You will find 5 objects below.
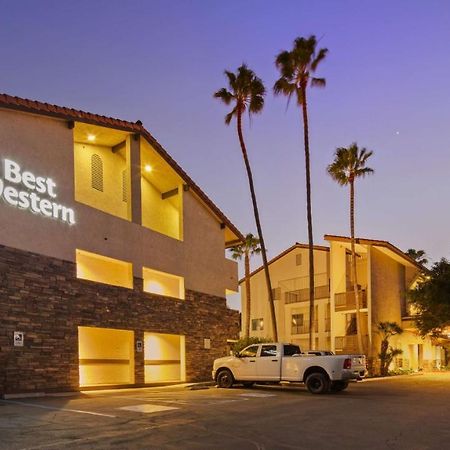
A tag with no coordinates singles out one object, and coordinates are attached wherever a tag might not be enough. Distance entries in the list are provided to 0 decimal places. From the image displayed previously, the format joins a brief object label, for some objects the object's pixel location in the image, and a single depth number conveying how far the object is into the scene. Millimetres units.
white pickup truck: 20531
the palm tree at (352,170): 39219
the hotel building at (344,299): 41781
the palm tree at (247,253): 48438
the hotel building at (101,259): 19016
